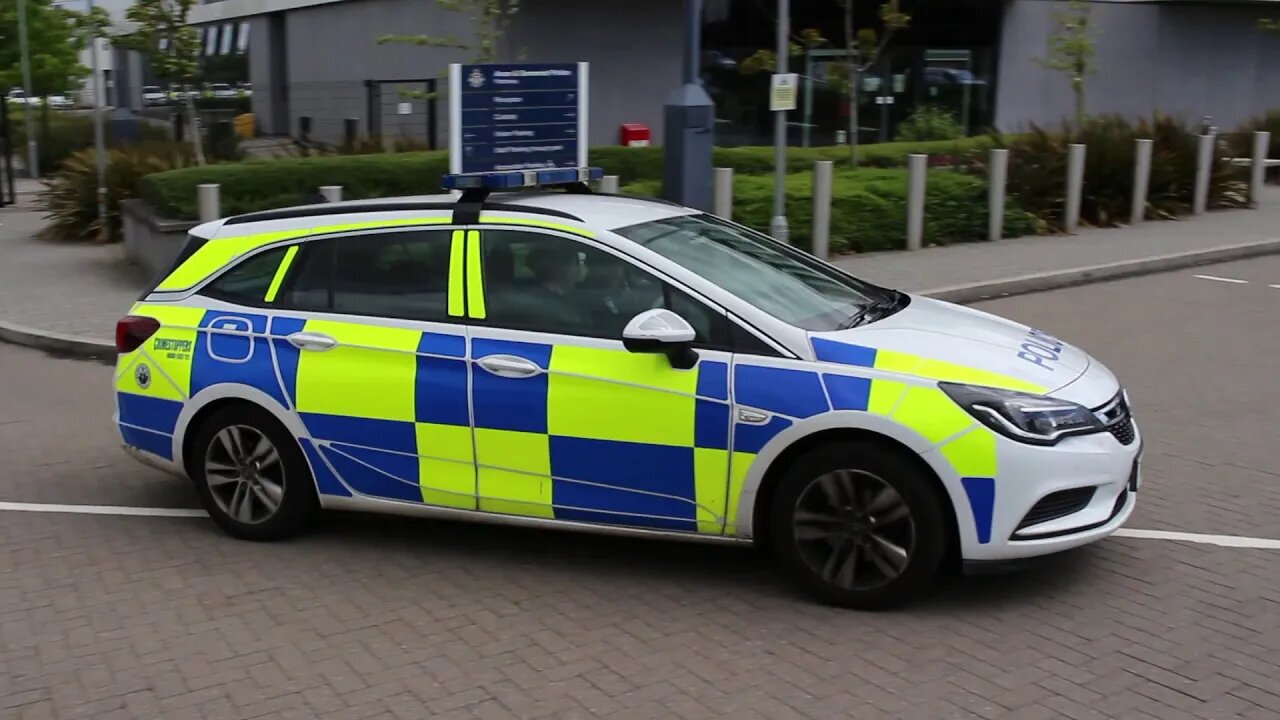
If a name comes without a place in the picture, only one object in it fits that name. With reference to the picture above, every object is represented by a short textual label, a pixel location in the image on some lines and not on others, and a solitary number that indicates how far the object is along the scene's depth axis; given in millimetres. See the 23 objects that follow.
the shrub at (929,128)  26641
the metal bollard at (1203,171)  19531
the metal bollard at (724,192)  14586
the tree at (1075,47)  23547
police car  5051
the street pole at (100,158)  17766
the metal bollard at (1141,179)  18391
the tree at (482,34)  17953
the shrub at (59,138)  32656
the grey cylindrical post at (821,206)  14852
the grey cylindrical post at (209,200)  13484
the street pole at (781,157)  13531
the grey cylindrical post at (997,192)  16609
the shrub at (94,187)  17797
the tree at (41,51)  36406
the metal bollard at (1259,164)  20734
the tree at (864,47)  19047
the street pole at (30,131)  30547
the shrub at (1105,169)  17828
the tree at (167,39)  19172
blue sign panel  8617
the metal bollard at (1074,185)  17703
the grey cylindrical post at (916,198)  15781
